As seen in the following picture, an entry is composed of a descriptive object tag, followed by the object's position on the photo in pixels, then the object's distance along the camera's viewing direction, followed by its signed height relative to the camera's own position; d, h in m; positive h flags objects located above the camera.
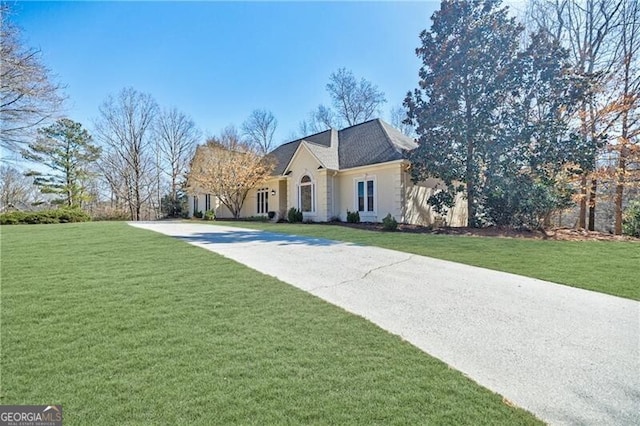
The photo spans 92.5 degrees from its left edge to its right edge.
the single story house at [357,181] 16.05 +1.60
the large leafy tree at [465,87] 13.38 +5.35
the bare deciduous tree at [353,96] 32.53 +12.02
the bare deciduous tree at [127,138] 31.05 +7.53
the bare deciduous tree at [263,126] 39.53 +10.90
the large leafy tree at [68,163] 27.89 +4.56
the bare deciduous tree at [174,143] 33.50 +7.50
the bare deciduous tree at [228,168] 20.94 +2.93
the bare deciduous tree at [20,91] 11.30 +5.12
